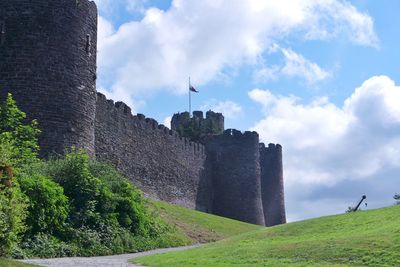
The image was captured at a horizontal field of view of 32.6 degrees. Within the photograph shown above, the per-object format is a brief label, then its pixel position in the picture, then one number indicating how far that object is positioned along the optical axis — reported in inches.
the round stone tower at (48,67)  1010.1
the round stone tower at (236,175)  1994.3
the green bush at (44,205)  755.4
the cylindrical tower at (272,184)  2220.7
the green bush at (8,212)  609.0
